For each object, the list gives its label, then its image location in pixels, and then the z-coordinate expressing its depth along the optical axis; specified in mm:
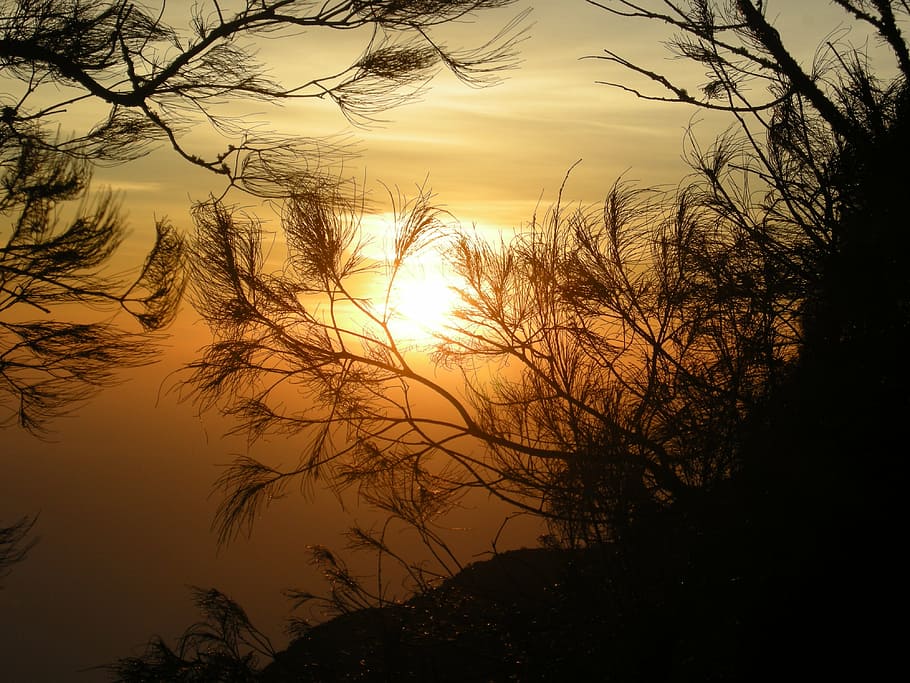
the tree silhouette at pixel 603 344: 4172
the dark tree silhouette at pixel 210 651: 5207
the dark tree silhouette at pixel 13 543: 5262
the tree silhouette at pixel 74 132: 4215
